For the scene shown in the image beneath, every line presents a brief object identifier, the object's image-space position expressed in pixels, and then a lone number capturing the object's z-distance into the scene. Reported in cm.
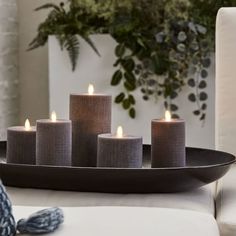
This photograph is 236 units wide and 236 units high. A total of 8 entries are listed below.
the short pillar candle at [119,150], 215
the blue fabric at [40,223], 174
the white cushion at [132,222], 177
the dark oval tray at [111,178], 211
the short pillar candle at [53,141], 220
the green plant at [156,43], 380
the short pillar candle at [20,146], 226
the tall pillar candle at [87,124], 228
